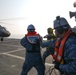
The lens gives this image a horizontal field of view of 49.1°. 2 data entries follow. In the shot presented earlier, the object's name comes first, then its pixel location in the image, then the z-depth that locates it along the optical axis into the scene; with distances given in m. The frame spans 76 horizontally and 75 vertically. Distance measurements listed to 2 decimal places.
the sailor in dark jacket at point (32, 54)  2.66
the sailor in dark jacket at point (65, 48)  1.32
